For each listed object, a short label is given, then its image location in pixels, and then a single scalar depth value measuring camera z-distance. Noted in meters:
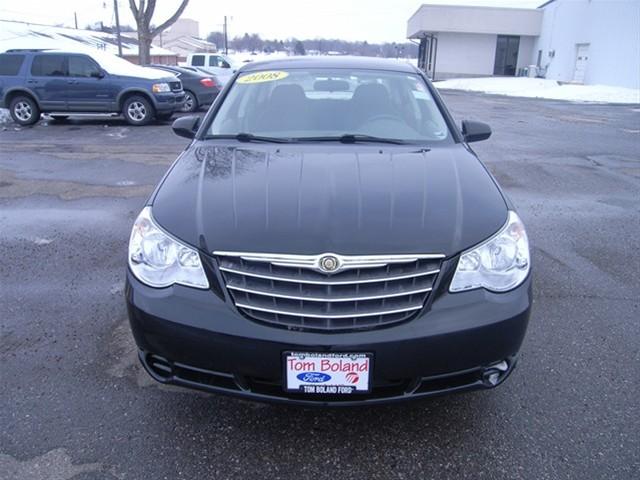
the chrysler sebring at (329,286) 2.07
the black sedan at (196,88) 15.49
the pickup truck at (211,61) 20.72
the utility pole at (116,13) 41.09
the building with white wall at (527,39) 30.00
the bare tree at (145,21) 22.02
